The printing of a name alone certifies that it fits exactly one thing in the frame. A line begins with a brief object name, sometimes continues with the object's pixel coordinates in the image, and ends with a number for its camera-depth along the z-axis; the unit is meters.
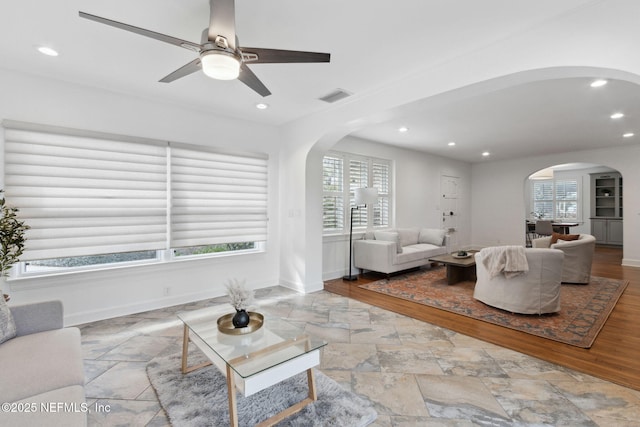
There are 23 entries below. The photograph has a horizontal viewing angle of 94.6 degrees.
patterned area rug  3.05
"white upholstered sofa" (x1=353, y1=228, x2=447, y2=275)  5.11
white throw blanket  3.34
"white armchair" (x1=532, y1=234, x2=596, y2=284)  4.60
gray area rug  1.76
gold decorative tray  2.00
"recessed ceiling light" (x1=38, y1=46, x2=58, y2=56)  2.49
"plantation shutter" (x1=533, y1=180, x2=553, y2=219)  10.27
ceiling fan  1.63
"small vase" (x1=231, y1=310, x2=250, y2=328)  2.03
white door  7.91
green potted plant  2.53
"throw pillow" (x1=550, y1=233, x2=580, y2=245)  4.90
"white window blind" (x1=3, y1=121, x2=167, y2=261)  2.93
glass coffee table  1.60
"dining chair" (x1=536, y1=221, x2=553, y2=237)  7.41
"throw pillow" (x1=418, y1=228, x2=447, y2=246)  6.17
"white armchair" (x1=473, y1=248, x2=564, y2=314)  3.33
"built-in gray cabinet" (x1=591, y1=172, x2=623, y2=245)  8.91
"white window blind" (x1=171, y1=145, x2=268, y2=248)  3.85
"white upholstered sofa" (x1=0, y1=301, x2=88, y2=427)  1.19
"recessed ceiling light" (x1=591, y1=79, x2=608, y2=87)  3.17
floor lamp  5.05
